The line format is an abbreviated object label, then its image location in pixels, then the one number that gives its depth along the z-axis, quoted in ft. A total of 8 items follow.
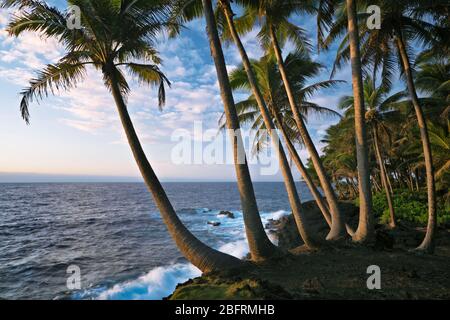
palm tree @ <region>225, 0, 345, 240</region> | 27.71
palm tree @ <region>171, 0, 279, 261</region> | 19.35
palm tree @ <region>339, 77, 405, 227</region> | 53.11
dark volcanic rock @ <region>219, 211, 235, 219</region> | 134.10
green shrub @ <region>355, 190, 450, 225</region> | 48.34
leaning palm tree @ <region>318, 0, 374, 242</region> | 22.98
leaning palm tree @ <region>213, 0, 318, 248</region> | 24.23
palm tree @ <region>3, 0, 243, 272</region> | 18.80
